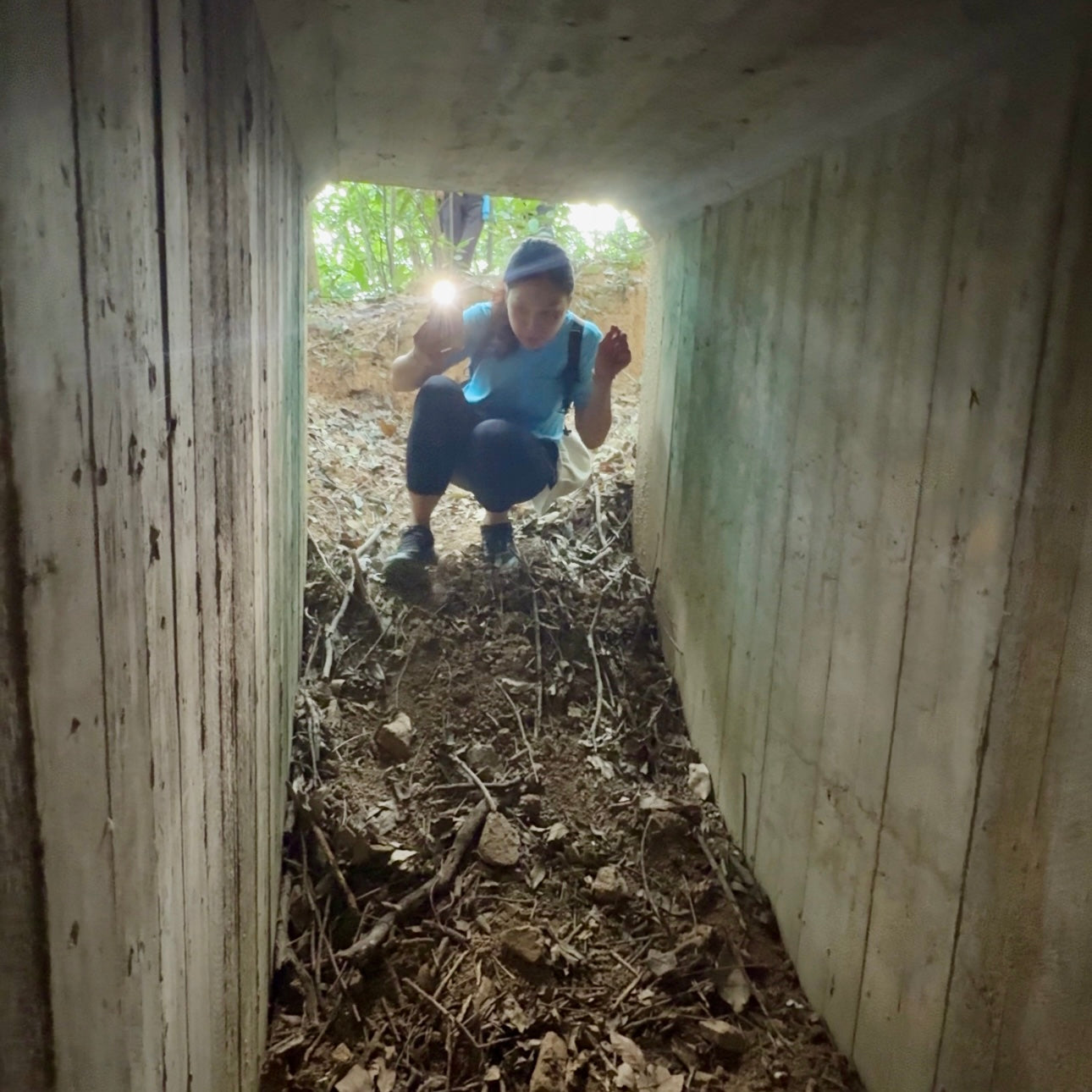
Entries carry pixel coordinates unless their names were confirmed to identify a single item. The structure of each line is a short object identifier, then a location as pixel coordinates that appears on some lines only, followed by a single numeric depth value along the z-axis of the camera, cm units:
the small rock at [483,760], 270
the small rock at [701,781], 267
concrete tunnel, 66
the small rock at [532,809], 256
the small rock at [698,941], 220
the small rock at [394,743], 271
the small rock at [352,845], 233
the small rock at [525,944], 215
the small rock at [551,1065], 188
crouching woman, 339
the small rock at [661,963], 216
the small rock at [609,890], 234
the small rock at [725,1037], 198
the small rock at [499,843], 240
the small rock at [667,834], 251
